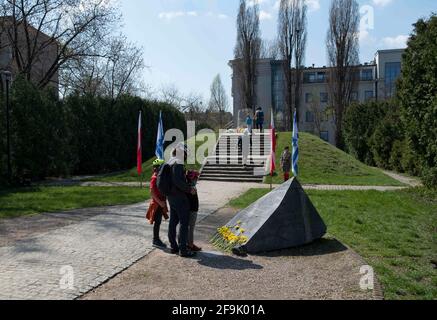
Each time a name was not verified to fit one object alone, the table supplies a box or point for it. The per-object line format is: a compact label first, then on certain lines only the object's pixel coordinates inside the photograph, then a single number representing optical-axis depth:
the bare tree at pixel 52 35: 26.95
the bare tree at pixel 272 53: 51.83
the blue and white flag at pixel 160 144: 16.06
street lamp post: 18.78
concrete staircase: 22.13
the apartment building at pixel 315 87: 65.12
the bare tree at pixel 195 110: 66.17
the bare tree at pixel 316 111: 61.84
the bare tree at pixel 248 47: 48.81
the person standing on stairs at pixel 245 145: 23.66
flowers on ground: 7.51
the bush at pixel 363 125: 35.12
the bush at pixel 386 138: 30.84
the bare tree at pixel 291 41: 48.88
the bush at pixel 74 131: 21.31
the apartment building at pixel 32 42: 27.39
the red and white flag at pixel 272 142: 15.22
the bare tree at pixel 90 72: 29.78
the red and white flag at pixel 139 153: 17.69
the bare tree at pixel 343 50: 47.81
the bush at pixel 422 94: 13.48
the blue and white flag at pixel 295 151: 14.03
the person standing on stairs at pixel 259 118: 28.20
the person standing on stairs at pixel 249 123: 27.34
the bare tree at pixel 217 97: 77.69
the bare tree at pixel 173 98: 70.43
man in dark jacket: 6.77
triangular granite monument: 7.37
